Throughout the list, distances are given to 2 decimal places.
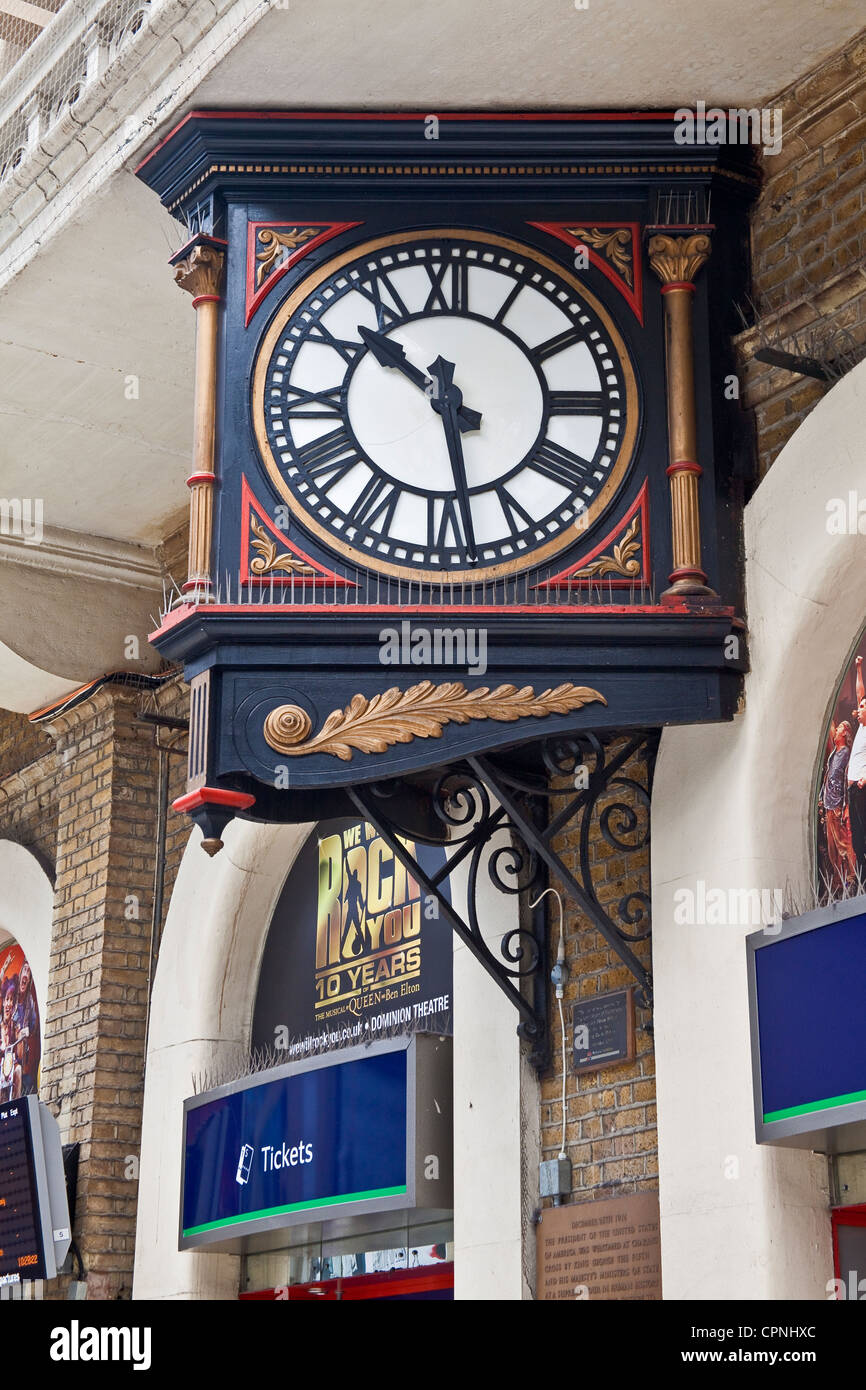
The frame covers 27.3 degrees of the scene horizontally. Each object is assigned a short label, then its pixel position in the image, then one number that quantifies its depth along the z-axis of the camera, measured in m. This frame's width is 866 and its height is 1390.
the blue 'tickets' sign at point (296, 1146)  5.50
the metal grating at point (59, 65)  5.36
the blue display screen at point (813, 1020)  4.05
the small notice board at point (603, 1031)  4.96
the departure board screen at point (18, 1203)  6.80
